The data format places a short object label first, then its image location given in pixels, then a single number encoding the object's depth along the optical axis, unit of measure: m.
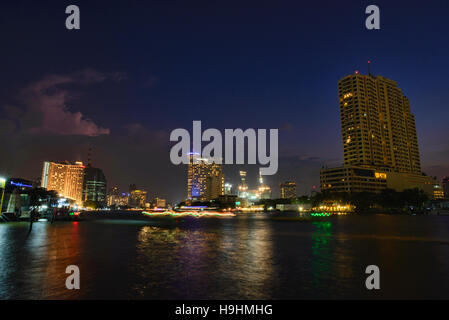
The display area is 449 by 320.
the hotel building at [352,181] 194.25
